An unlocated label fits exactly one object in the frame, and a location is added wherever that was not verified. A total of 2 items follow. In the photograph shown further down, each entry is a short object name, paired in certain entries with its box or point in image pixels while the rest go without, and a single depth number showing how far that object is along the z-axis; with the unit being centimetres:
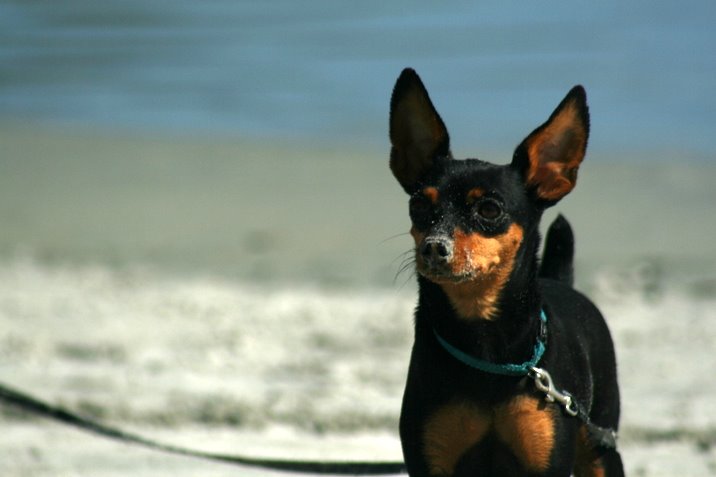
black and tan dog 747
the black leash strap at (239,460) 902
